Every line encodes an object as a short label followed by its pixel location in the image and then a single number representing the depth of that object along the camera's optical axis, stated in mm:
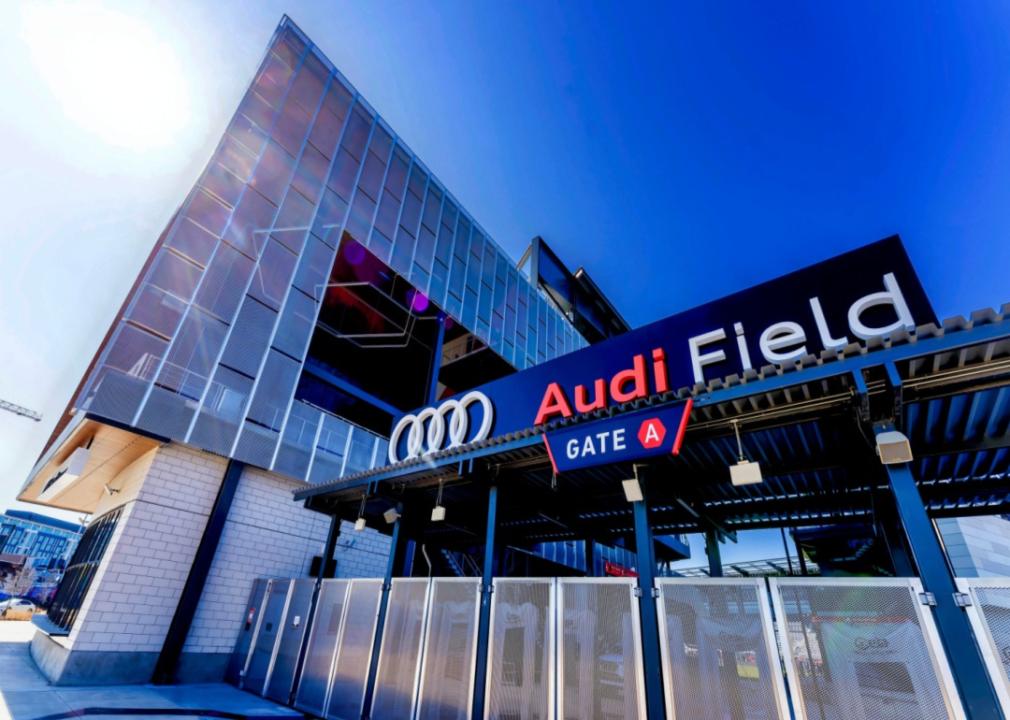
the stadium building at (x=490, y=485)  4176
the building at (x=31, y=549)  54312
